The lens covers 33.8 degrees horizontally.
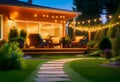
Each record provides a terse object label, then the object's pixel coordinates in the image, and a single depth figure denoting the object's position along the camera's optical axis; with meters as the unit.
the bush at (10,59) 6.74
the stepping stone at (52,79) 5.23
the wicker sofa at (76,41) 12.85
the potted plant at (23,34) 11.64
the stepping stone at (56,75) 5.68
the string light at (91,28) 13.01
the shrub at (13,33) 11.65
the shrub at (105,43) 10.82
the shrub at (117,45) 8.64
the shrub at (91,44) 12.67
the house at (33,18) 12.02
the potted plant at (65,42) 12.45
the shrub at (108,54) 8.68
